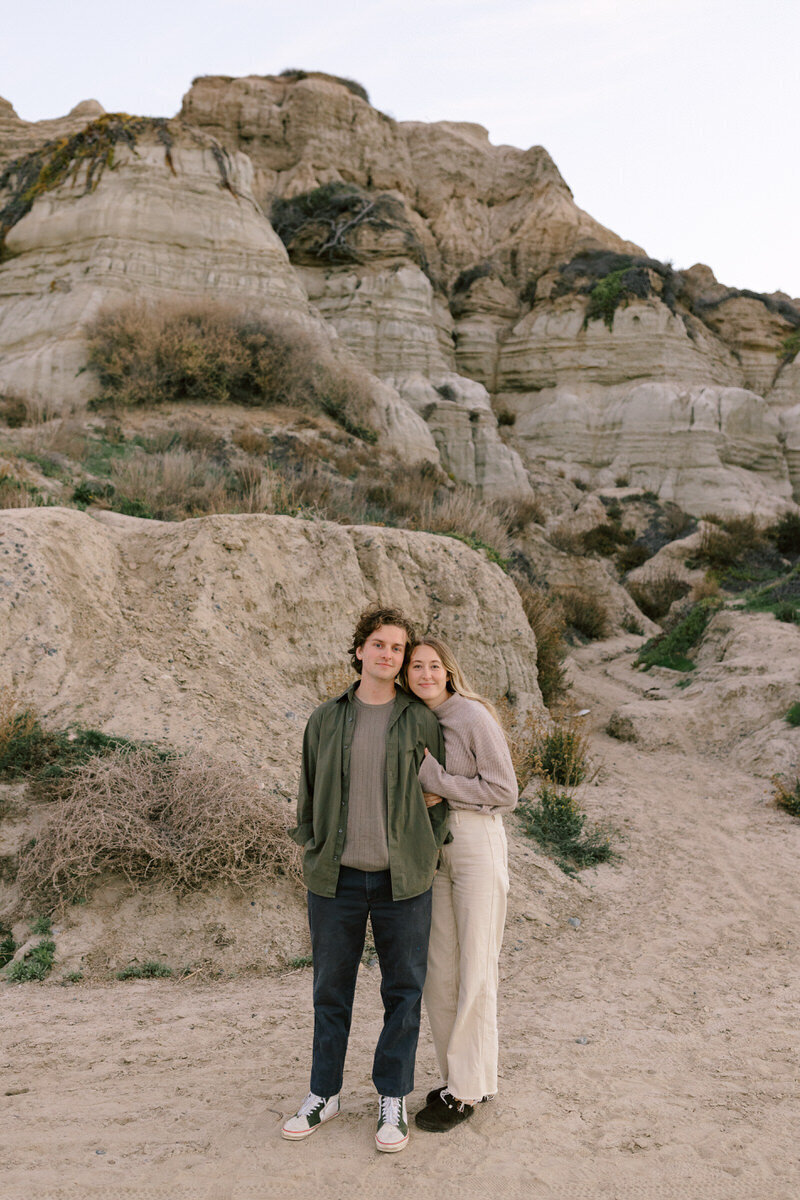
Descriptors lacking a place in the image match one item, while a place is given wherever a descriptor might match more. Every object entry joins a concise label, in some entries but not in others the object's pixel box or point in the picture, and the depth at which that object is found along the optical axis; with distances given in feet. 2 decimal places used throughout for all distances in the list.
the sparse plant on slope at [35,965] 12.67
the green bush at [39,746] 15.88
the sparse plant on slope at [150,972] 13.08
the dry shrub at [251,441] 41.29
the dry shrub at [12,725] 16.01
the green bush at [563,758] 25.04
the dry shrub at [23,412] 40.57
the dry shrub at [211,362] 45.44
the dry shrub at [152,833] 14.10
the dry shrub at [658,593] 58.90
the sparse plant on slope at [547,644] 32.91
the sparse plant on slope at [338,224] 86.02
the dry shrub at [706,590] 51.68
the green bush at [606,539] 68.33
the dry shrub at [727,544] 61.31
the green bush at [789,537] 65.98
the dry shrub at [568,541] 63.05
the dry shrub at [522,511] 56.77
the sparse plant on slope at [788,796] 23.76
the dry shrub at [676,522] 72.56
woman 8.73
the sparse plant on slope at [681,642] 41.22
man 8.49
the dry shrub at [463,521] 36.14
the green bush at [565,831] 20.18
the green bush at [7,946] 13.29
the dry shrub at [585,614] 52.54
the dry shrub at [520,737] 22.63
